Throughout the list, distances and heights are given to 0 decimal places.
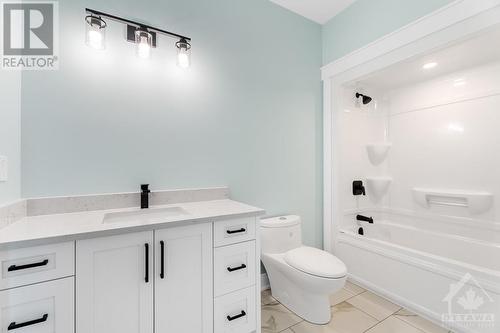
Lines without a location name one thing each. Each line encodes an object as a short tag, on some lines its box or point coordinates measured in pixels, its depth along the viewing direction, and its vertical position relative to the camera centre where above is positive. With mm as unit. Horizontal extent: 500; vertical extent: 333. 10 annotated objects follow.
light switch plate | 1082 -9
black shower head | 2741 +812
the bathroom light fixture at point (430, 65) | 2165 +977
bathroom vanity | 893 -486
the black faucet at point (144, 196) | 1474 -188
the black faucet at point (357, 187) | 2619 -241
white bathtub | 1425 -822
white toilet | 1536 -733
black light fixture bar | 1364 +924
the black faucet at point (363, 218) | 2627 -595
